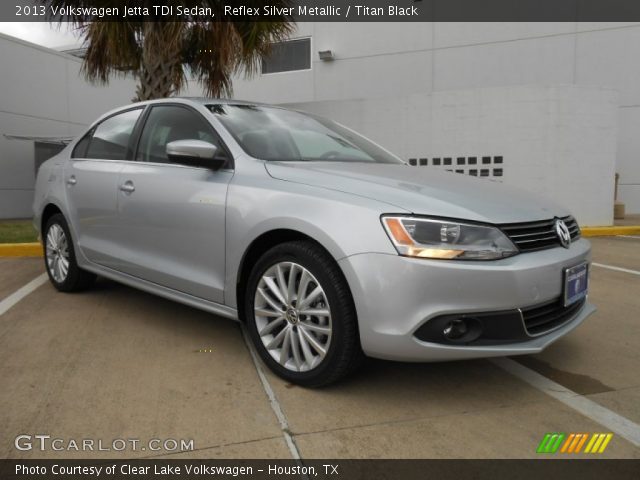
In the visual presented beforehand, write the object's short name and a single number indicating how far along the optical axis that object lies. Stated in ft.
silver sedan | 7.68
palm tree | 24.13
